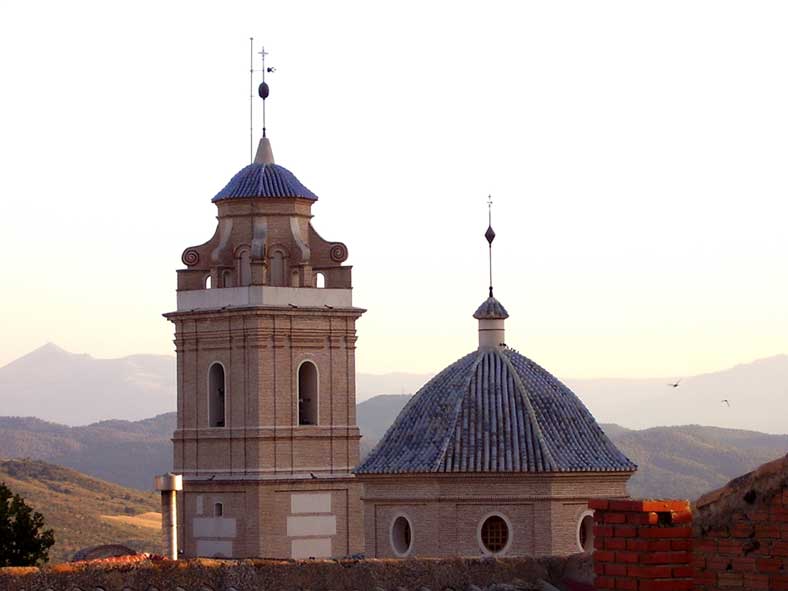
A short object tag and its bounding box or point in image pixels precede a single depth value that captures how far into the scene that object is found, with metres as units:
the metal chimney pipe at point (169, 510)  41.97
